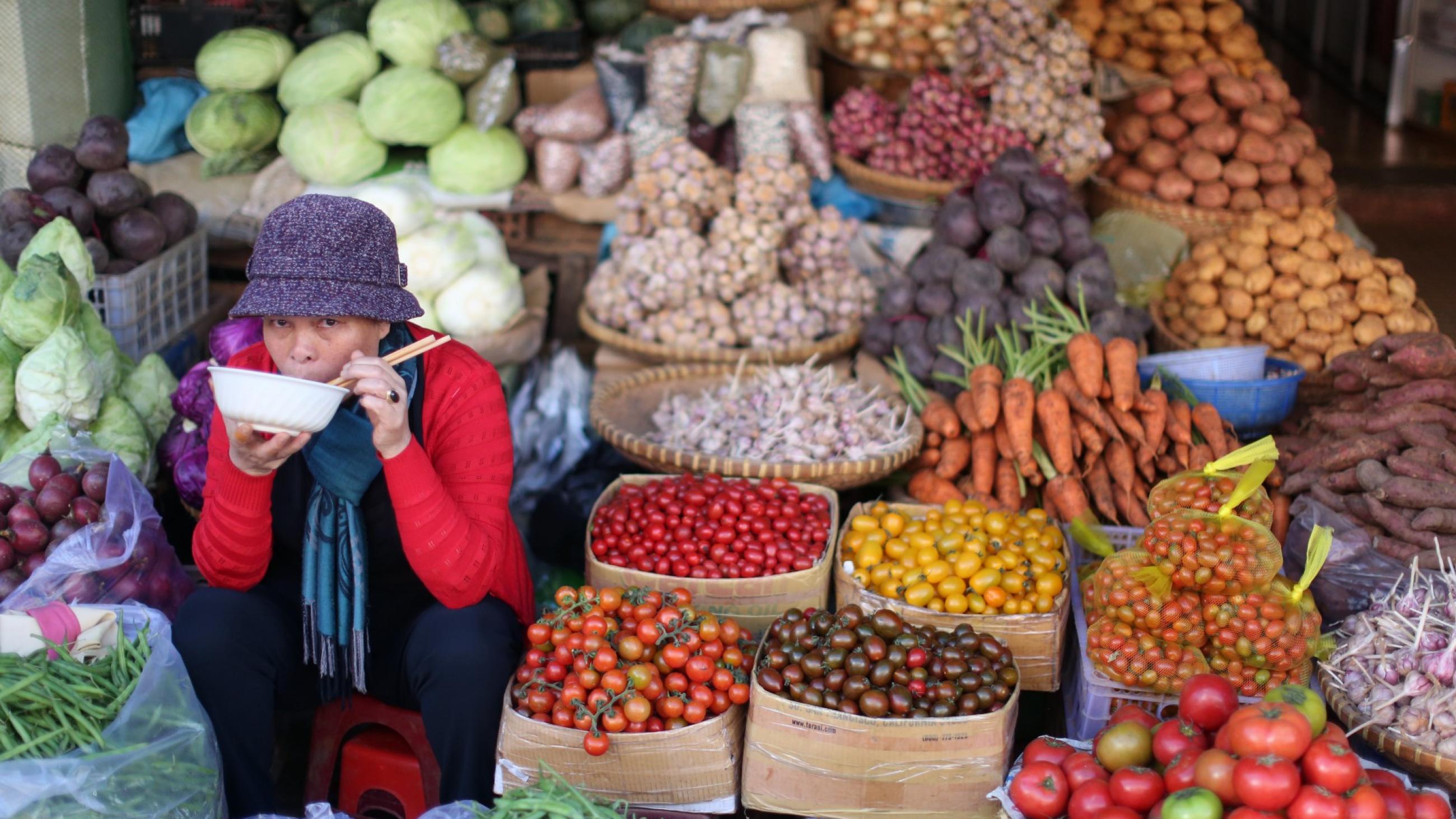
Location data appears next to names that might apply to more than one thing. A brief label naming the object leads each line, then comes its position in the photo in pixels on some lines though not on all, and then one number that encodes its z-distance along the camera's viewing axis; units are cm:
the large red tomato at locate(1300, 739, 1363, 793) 177
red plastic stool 248
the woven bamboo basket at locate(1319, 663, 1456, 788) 226
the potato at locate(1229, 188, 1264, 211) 486
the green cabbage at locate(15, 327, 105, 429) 303
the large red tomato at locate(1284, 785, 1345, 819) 173
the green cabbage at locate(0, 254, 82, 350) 309
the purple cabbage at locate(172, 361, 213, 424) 311
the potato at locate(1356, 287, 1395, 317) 391
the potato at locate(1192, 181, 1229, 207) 485
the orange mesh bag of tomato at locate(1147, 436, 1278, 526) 256
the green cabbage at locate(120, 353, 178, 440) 336
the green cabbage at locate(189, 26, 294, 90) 480
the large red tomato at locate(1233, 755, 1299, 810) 174
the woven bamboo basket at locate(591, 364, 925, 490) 320
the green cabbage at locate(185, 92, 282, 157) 468
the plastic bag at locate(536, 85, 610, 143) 472
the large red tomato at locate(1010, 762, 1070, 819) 200
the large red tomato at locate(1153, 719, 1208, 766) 195
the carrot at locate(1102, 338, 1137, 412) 333
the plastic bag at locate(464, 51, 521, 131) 473
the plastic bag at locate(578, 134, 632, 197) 463
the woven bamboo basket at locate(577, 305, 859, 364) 387
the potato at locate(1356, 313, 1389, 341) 388
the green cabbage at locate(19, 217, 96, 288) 328
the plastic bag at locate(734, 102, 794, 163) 462
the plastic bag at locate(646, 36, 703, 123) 452
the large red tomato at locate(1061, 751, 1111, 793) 200
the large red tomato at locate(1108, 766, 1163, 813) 190
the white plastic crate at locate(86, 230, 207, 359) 357
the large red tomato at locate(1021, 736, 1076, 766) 207
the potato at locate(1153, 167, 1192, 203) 489
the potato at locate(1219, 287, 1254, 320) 406
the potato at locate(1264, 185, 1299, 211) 483
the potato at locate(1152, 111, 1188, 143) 506
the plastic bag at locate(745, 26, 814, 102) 480
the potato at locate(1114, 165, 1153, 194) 499
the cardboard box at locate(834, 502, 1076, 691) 262
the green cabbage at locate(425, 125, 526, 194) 470
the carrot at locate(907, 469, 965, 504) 339
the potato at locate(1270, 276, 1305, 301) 404
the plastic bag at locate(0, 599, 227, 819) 187
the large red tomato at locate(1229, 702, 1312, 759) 179
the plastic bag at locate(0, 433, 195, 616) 247
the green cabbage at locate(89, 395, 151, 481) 315
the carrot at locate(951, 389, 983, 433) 344
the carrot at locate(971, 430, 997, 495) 337
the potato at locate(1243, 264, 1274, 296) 409
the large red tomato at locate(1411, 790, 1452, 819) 185
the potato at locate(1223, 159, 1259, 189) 486
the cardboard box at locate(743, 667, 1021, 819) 223
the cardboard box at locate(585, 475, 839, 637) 271
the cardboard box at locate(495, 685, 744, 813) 223
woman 212
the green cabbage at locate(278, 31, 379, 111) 482
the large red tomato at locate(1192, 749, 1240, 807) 179
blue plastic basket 358
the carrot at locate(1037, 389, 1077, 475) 328
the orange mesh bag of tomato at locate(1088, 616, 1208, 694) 237
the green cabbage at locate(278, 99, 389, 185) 462
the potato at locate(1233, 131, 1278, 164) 489
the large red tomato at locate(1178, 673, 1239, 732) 200
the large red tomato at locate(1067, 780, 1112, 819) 193
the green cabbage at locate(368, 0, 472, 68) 485
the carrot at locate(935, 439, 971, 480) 343
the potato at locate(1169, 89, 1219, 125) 507
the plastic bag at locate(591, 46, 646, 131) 472
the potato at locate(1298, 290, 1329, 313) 396
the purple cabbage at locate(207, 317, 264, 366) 313
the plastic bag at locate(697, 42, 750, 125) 460
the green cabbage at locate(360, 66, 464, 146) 466
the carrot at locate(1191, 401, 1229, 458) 333
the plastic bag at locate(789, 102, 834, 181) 470
